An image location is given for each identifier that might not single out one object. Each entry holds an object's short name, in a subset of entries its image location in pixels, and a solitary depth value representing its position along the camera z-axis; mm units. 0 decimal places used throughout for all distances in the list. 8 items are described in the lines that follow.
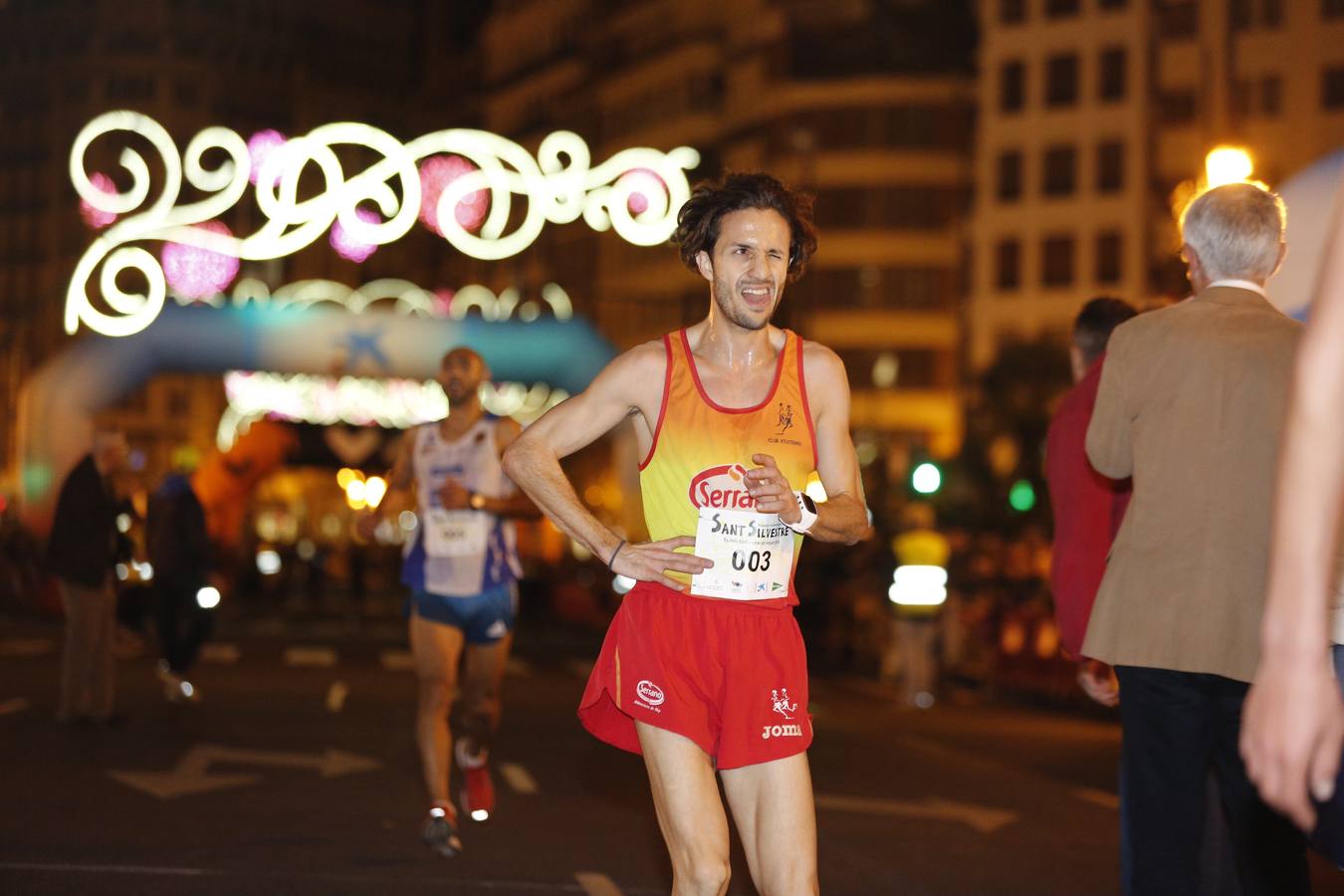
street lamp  16266
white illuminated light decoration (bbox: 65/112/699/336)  27938
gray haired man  4859
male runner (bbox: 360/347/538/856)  9094
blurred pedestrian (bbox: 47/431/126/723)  14070
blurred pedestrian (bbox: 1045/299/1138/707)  6508
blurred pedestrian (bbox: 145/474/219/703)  15102
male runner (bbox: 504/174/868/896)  5137
